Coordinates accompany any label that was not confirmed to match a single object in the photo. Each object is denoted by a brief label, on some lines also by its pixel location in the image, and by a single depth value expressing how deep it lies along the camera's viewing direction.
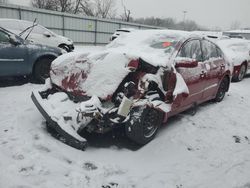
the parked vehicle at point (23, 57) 4.43
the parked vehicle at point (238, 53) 6.88
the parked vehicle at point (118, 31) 10.16
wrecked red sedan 2.50
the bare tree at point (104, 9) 34.26
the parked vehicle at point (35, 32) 6.63
